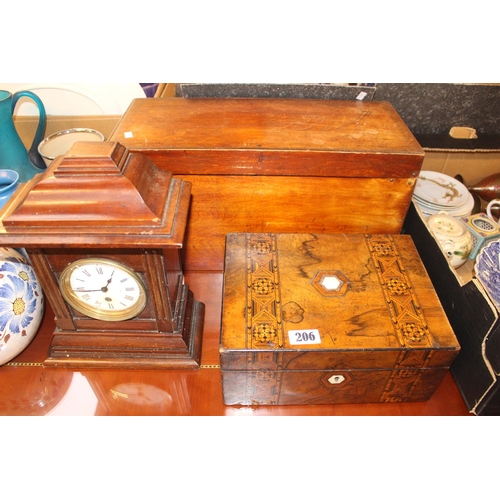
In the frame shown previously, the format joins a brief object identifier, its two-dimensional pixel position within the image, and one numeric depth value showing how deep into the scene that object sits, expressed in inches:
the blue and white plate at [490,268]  41.6
